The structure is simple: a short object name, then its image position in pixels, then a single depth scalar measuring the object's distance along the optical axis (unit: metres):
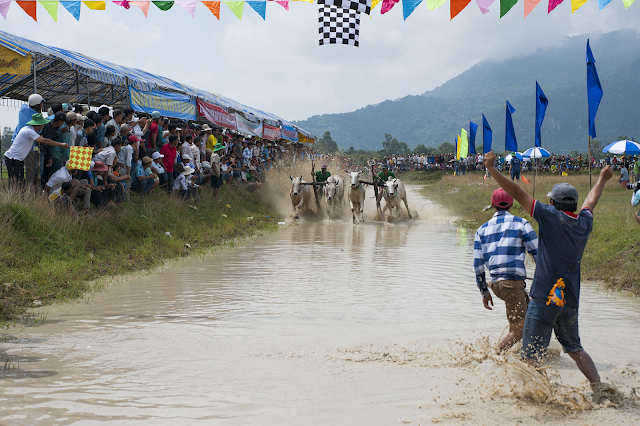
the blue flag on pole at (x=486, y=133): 27.65
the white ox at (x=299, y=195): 18.48
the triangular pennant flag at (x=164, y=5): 10.90
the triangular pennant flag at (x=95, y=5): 10.59
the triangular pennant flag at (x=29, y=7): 10.47
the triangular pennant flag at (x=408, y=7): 10.13
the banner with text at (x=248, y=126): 20.89
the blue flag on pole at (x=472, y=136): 33.18
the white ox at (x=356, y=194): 17.86
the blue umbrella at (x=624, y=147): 29.39
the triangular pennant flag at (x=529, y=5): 9.45
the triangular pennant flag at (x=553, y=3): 9.30
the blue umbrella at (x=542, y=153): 38.55
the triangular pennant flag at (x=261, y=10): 10.78
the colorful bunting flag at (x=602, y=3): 8.92
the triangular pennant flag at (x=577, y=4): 9.19
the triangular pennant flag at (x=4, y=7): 10.33
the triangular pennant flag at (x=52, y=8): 10.62
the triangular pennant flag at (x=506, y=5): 9.50
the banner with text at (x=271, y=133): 24.85
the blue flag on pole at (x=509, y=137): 22.33
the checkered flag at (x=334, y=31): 11.99
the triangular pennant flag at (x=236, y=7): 10.80
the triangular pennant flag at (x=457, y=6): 9.83
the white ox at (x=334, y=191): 18.75
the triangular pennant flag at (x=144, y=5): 10.81
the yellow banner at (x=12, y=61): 10.21
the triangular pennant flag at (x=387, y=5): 10.47
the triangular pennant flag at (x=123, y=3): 10.71
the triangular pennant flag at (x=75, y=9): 10.62
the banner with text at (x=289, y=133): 29.39
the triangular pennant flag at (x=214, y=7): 10.93
